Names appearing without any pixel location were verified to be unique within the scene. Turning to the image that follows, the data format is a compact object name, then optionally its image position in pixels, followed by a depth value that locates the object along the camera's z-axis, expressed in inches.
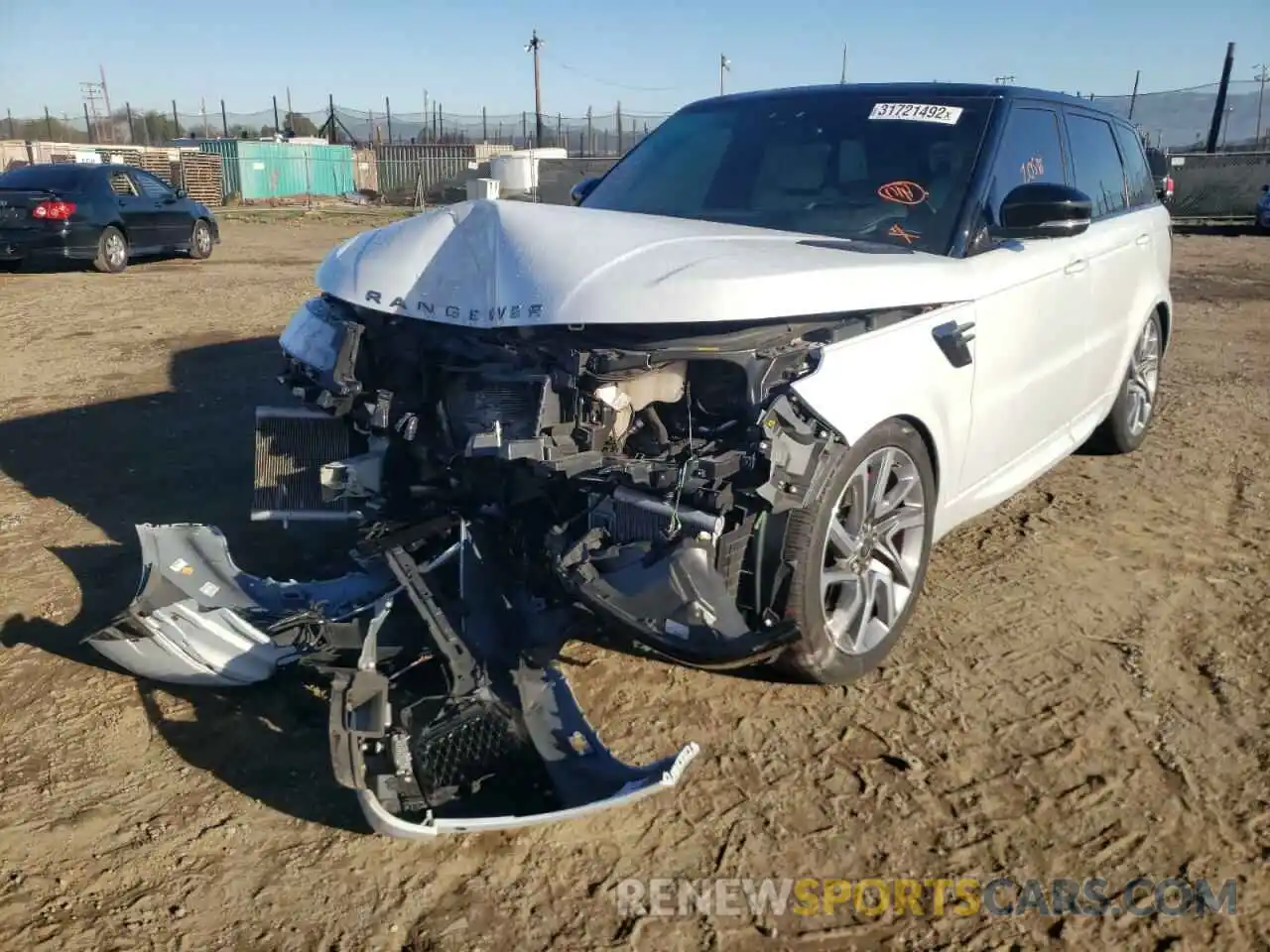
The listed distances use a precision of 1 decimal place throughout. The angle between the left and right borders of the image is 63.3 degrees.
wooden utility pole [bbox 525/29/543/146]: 1717.5
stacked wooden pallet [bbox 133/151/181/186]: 1223.5
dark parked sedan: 514.9
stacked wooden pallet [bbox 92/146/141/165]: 1235.2
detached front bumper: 103.5
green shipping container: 1349.7
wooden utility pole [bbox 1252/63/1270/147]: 1466.5
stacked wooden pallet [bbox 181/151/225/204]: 1235.2
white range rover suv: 112.4
